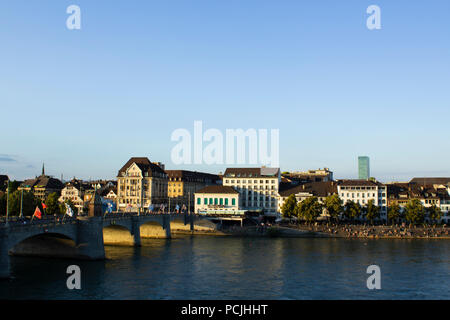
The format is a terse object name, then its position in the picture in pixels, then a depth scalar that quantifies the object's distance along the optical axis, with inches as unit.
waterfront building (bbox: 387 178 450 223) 5457.7
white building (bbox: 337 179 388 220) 5506.9
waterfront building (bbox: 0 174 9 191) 6391.7
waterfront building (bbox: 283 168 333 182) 7696.9
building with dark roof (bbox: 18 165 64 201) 6727.4
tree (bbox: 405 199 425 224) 4921.3
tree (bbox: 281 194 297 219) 5216.5
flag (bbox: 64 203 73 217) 2612.0
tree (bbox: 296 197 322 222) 4899.1
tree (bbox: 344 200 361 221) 5035.9
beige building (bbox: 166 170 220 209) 6948.8
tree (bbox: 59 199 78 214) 4856.5
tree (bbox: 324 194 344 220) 4953.3
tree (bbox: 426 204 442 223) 5083.7
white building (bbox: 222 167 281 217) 6048.2
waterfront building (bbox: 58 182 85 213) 6481.3
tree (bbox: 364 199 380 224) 5123.0
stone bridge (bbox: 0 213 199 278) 2010.3
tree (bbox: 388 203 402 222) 5075.3
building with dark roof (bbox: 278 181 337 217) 5639.8
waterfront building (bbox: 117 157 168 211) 6092.5
